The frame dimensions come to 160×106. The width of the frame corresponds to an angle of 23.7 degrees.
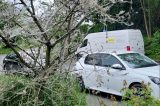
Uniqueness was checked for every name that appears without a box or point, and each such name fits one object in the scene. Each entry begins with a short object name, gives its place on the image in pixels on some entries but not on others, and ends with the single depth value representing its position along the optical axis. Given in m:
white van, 21.70
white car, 10.55
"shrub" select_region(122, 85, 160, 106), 3.98
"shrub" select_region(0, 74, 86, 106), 4.41
